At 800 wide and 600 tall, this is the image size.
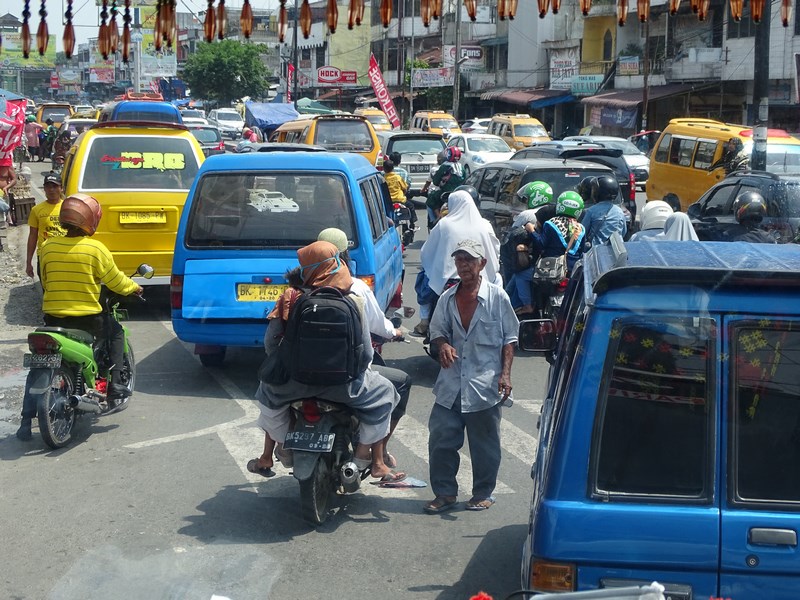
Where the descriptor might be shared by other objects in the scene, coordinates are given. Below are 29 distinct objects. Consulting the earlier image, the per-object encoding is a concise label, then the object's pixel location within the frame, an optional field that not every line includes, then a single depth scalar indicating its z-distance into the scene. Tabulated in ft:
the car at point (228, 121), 148.68
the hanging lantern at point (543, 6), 14.49
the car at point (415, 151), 84.02
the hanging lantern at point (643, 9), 13.98
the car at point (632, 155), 96.53
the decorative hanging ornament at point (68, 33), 14.51
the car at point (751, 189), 37.96
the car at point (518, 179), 44.29
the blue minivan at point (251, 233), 28.32
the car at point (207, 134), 102.27
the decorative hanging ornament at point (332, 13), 14.06
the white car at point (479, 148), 91.66
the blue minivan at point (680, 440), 10.98
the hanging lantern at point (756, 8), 13.98
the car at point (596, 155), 60.13
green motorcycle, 22.75
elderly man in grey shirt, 19.39
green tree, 204.33
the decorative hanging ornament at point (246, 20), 14.15
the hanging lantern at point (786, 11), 14.15
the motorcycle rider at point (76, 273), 24.11
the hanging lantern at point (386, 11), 13.76
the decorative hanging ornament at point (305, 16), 14.07
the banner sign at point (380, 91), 82.38
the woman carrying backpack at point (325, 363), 18.60
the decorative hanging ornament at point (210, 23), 14.46
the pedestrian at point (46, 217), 35.70
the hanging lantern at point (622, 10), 14.58
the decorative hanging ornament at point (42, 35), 14.03
